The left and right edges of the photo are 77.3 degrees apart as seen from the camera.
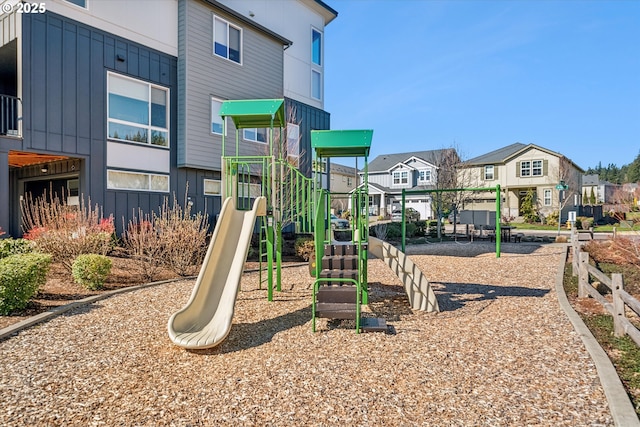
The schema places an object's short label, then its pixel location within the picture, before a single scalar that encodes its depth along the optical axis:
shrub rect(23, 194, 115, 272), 8.53
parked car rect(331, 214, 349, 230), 31.23
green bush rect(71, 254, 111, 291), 7.64
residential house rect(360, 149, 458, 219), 43.78
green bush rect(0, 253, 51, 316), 5.85
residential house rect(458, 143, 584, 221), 35.38
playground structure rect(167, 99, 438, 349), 5.30
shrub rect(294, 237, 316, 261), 12.45
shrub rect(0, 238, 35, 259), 8.62
